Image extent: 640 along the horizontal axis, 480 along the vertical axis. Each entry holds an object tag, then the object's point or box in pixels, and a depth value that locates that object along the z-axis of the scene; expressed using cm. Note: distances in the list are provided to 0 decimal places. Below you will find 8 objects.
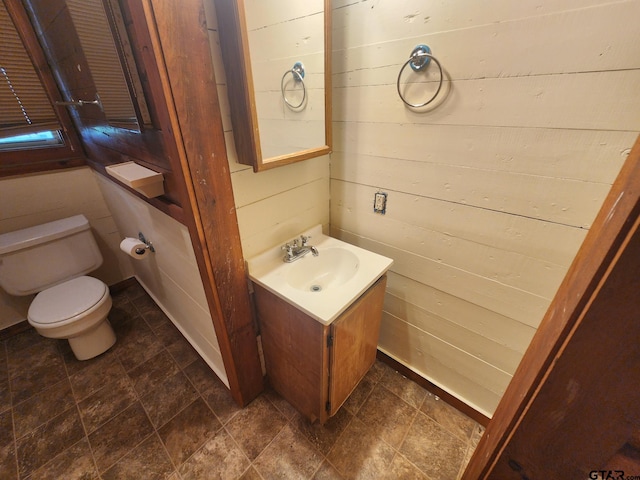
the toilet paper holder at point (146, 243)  153
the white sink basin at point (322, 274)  99
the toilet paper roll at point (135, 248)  149
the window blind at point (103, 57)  90
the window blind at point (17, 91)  152
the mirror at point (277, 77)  80
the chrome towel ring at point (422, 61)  89
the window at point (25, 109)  153
